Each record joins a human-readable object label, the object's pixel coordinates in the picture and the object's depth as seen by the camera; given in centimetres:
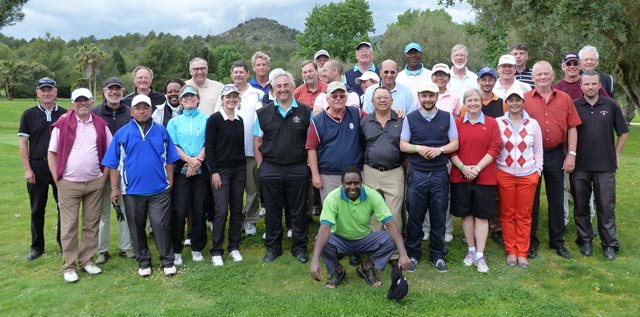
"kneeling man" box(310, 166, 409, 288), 560
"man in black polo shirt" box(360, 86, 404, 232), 621
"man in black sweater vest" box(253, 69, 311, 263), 648
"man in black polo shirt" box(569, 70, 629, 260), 672
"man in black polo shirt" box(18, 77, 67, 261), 672
